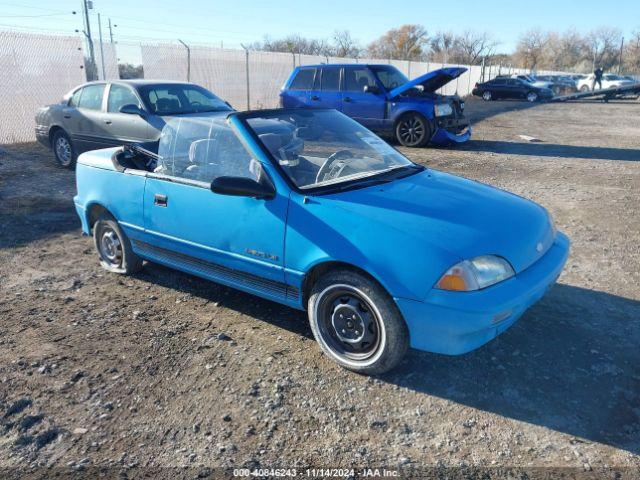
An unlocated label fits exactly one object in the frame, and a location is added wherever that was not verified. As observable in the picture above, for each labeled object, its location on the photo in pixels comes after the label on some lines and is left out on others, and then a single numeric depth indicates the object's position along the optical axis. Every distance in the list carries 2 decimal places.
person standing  35.28
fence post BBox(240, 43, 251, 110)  19.32
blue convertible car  2.83
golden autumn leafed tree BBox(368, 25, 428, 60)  85.94
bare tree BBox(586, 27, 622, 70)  85.62
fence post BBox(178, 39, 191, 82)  17.05
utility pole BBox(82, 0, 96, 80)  14.21
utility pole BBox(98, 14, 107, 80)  15.27
